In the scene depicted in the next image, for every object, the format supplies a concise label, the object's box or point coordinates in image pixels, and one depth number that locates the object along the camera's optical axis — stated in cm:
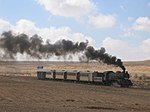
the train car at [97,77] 7306
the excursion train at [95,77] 6953
